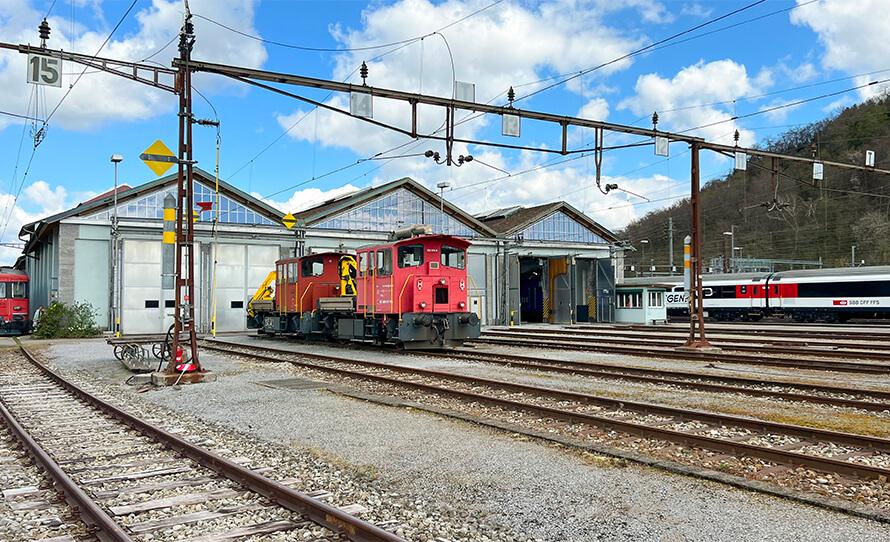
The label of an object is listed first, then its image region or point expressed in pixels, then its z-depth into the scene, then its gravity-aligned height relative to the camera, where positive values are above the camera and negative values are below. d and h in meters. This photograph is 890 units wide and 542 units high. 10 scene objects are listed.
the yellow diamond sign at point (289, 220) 35.57 +3.89
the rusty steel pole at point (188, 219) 13.43 +1.55
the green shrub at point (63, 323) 30.31 -1.16
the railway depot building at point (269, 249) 32.78 +2.55
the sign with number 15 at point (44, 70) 12.47 +4.14
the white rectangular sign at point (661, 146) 18.06 +3.85
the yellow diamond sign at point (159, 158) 13.41 +2.72
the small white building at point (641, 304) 40.72 -0.67
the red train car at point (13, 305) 35.56 -0.38
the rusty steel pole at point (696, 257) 19.25 +0.99
